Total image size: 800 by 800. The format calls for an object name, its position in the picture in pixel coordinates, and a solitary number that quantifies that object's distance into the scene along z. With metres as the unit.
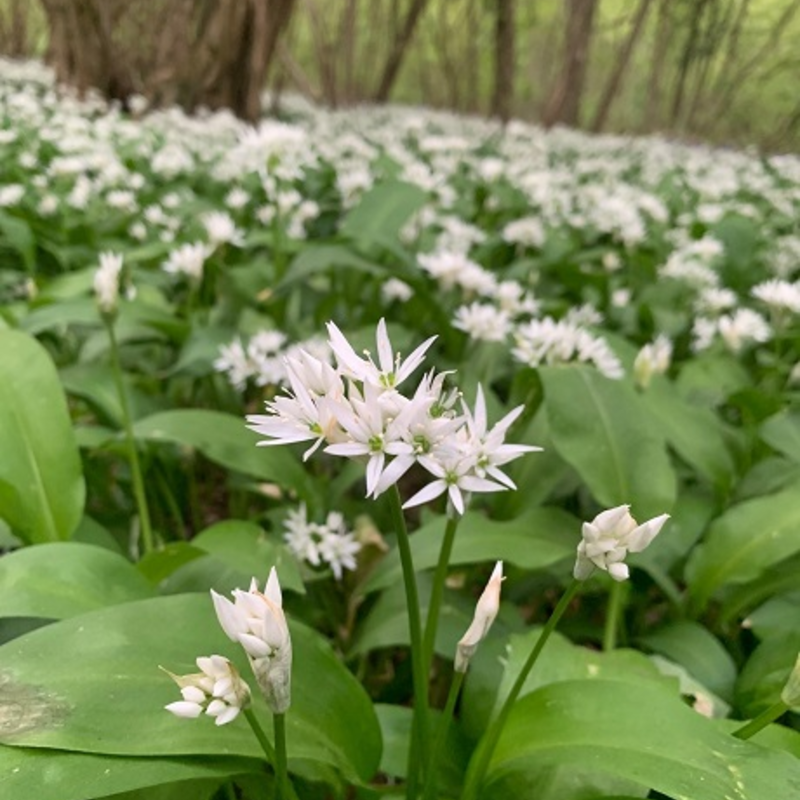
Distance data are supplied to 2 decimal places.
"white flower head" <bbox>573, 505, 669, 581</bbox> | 0.14
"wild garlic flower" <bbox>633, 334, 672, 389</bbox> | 0.31
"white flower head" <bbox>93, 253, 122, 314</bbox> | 0.28
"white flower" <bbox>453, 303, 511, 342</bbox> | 0.34
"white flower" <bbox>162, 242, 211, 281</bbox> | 0.39
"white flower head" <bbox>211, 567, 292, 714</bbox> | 0.13
